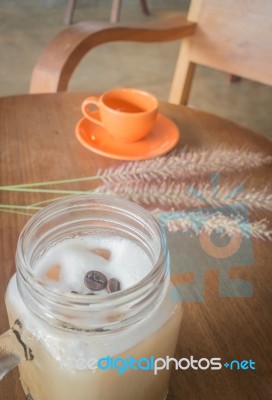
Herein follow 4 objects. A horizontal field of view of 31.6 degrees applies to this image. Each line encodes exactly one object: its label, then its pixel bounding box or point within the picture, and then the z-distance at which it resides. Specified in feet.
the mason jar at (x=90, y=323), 1.12
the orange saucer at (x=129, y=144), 2.50
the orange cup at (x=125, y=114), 2.47
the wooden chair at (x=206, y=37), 3.29
